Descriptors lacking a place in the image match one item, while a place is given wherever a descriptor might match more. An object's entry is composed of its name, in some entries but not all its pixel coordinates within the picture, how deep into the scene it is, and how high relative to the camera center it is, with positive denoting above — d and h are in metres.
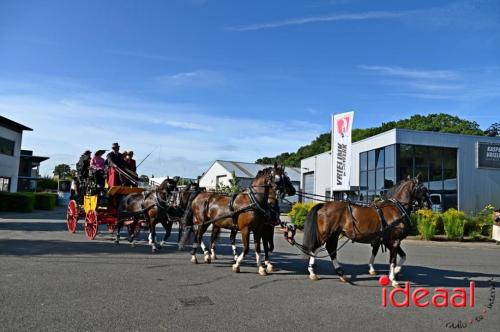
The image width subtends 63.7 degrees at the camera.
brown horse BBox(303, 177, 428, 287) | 8.30 -0.27
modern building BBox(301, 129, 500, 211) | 26.22 +3.24
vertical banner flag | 22.92 +3.36
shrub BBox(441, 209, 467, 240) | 18.48 -0.51
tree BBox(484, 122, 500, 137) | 60.97 +13.50
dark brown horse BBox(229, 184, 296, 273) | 8.88 -0.26
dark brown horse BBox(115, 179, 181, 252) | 11.52 -0.20
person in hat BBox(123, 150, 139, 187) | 13.47 +1.08
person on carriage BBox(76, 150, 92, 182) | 14.05 +1.09
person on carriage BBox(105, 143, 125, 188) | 13.09 +1.11
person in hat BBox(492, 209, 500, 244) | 15.61 -0.68
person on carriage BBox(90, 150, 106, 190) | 13.48 +1.03
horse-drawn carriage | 12.88 -0.35
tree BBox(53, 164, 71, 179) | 106.79 +7.78
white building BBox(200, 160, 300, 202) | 53.53 +4.49
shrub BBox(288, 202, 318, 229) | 21.41 -0.34
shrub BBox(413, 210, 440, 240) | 18.36 -0.47
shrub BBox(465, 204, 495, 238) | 19.02 -0.52
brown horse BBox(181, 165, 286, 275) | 8.85 -0.16
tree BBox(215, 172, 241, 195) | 32.10 +1.46
